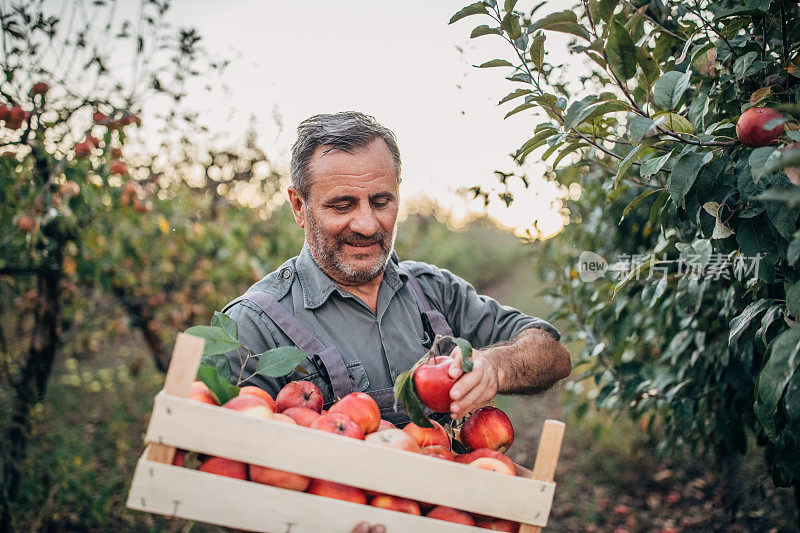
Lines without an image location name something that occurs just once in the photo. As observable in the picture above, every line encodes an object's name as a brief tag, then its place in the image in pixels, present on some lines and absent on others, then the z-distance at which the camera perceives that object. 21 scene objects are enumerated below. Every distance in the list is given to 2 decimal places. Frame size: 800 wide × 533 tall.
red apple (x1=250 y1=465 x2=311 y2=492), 1.06
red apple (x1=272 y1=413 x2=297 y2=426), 1.15
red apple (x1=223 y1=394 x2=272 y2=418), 1.09
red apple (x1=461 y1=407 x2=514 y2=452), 1.36
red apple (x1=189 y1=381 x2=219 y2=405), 1.11
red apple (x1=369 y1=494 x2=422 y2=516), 1.10
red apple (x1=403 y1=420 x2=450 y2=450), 1.31
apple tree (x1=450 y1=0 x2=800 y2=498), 1.15
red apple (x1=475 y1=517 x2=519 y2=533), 1.17
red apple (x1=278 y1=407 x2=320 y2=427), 1.22
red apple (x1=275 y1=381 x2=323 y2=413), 1.36
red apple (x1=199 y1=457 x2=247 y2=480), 1.06
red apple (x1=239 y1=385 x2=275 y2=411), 1.24
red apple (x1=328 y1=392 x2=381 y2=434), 1.26
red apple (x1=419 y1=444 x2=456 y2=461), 1.23
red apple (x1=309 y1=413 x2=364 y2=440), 1.15
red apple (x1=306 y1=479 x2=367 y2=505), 1.09
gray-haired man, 1.67
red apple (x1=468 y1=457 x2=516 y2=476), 1.17
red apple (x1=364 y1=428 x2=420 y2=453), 1.17
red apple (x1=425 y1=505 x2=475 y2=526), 1.13
